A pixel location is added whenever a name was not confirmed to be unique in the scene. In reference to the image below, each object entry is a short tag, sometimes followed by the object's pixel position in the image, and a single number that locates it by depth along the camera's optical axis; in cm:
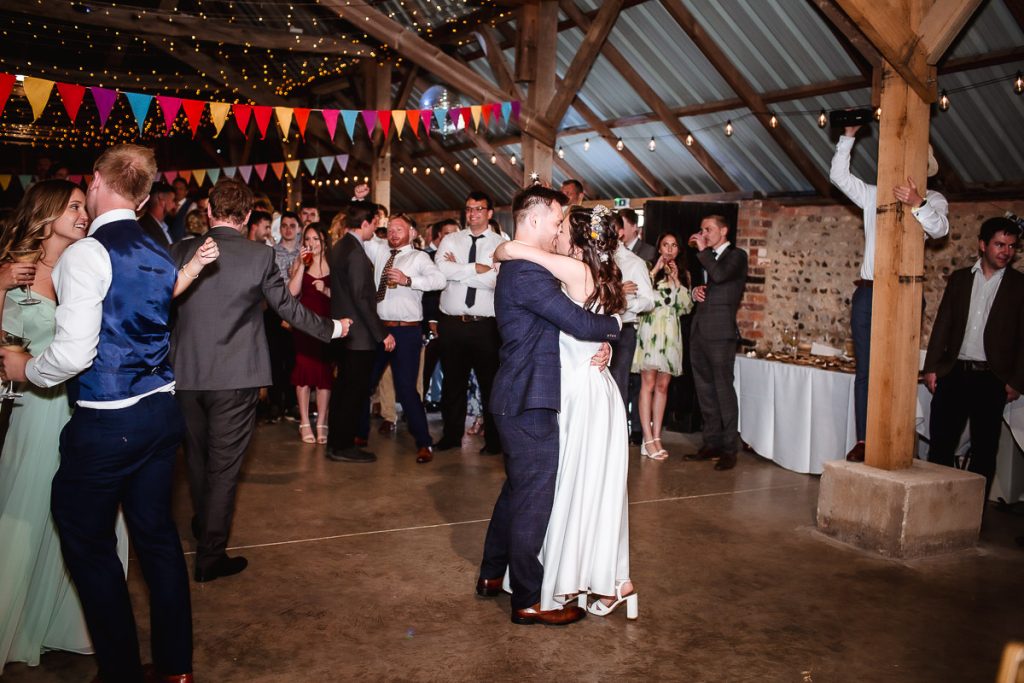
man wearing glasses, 558
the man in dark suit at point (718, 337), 572
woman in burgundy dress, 618
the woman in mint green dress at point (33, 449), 258
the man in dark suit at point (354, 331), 534
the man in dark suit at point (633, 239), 582
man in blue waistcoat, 216
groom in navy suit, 295
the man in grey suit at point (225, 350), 337
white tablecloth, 508
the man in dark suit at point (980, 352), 445
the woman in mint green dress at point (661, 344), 597
